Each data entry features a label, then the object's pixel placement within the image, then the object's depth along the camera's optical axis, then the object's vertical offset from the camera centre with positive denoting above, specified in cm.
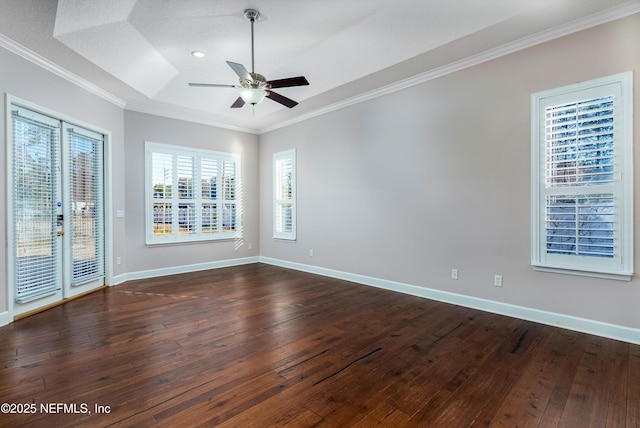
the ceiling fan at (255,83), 295 +131
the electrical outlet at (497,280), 357 -84
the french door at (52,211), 346 -2
